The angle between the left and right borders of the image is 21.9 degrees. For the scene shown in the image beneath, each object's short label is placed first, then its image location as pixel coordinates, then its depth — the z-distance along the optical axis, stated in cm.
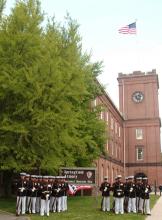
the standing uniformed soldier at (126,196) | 2043
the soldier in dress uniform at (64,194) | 2014
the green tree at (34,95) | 2003
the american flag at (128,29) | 3975
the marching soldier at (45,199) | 1858
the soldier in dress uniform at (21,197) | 1847
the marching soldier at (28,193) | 1898
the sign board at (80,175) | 2119
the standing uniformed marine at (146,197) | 2014
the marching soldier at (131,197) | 2025
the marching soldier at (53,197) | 1978
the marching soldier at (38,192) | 1925
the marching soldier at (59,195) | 1972
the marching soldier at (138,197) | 2064
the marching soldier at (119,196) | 1956
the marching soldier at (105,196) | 2020
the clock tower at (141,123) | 6631
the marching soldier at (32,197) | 1902
